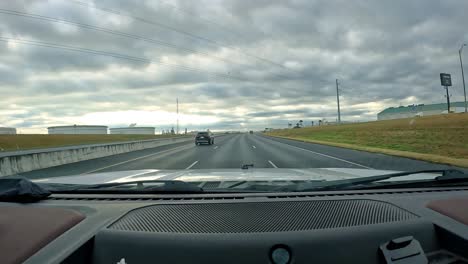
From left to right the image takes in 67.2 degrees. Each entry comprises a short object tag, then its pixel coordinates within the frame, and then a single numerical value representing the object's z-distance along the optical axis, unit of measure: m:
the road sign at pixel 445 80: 88.19
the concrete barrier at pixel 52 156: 15.39
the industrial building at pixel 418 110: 155.62
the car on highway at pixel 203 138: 41.90
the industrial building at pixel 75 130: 115.75
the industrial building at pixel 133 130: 137.75
